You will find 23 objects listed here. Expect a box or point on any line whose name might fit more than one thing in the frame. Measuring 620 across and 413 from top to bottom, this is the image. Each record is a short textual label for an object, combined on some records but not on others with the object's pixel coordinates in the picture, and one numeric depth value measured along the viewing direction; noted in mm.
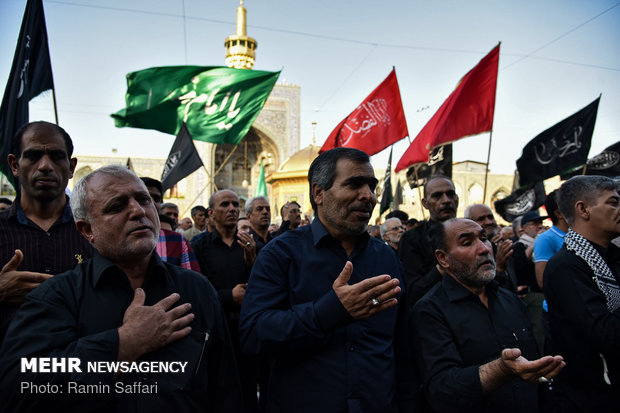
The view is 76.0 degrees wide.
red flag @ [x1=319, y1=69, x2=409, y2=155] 6324
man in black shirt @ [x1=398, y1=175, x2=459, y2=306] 3103
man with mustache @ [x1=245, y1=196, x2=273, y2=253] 4539
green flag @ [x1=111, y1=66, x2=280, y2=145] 6203
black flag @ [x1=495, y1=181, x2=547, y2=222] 6777
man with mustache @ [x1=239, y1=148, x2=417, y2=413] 1470
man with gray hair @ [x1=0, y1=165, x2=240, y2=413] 1173
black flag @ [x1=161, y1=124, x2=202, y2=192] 6129
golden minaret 24402
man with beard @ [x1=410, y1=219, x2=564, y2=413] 1654
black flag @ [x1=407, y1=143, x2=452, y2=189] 5711
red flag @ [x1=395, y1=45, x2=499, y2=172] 5395
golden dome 20391
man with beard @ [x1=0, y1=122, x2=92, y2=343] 1921
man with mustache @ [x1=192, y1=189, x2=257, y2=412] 2920
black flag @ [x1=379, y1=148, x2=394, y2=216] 8625
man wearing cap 4586
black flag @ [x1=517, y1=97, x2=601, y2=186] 5855
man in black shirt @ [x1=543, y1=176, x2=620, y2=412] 1968
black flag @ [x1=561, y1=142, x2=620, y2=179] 5801
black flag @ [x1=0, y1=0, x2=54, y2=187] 2934
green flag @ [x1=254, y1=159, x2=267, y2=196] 13047
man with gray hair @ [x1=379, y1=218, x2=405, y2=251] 5776
